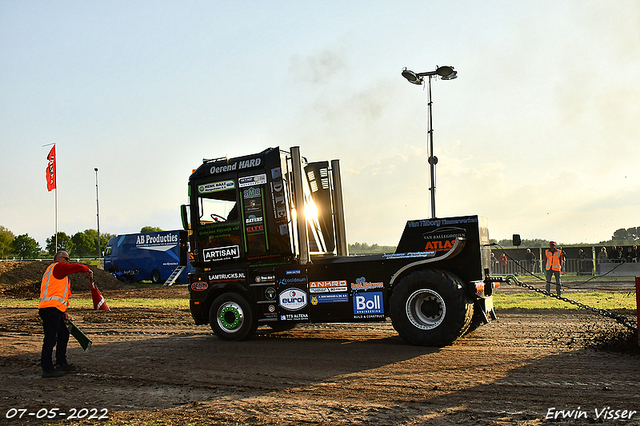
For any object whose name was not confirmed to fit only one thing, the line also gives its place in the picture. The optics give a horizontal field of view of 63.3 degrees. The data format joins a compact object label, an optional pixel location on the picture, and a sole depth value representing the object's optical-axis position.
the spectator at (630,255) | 27.20
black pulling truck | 8.41
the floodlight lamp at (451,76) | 14.84
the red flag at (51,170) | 35.59
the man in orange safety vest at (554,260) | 16.75
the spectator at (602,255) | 28.75
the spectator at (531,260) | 30.53
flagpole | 35.53
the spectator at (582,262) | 29.53
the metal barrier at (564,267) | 29.39
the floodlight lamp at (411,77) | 14.96
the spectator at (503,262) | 29.55
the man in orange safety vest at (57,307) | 7.61
